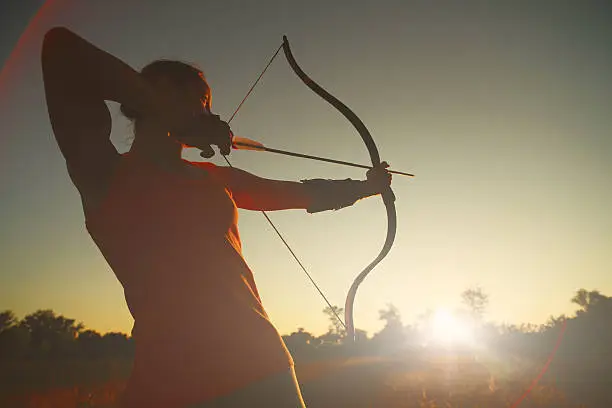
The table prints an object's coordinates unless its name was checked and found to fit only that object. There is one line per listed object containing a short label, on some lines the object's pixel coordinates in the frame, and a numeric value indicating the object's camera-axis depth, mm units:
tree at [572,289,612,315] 47600
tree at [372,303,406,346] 42109
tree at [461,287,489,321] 54156
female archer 946
